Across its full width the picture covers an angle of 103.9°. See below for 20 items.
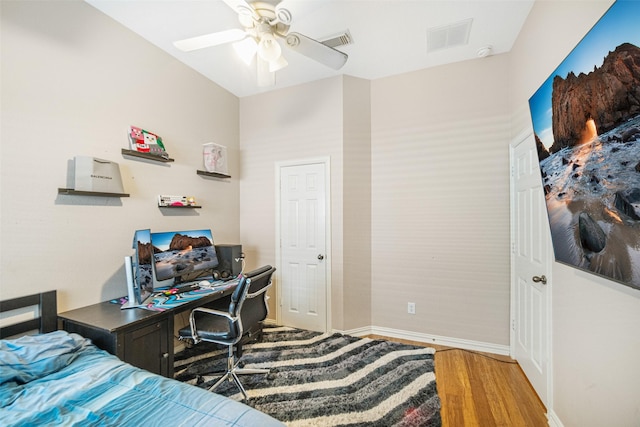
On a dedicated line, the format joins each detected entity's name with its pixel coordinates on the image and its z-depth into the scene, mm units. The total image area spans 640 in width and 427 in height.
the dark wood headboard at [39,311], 1479
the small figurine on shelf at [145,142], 2174
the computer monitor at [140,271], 1879
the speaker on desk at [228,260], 2754
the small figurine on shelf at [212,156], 2883
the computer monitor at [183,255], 2236
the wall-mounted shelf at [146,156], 2132
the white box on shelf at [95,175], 1787
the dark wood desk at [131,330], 1532
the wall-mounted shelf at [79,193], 1740
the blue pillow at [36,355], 1177
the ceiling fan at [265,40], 1516
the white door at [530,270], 1792
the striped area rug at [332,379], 1742
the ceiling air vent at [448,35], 2168
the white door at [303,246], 2994
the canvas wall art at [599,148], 833
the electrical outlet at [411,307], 2831
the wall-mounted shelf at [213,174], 2852
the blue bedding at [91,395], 955
